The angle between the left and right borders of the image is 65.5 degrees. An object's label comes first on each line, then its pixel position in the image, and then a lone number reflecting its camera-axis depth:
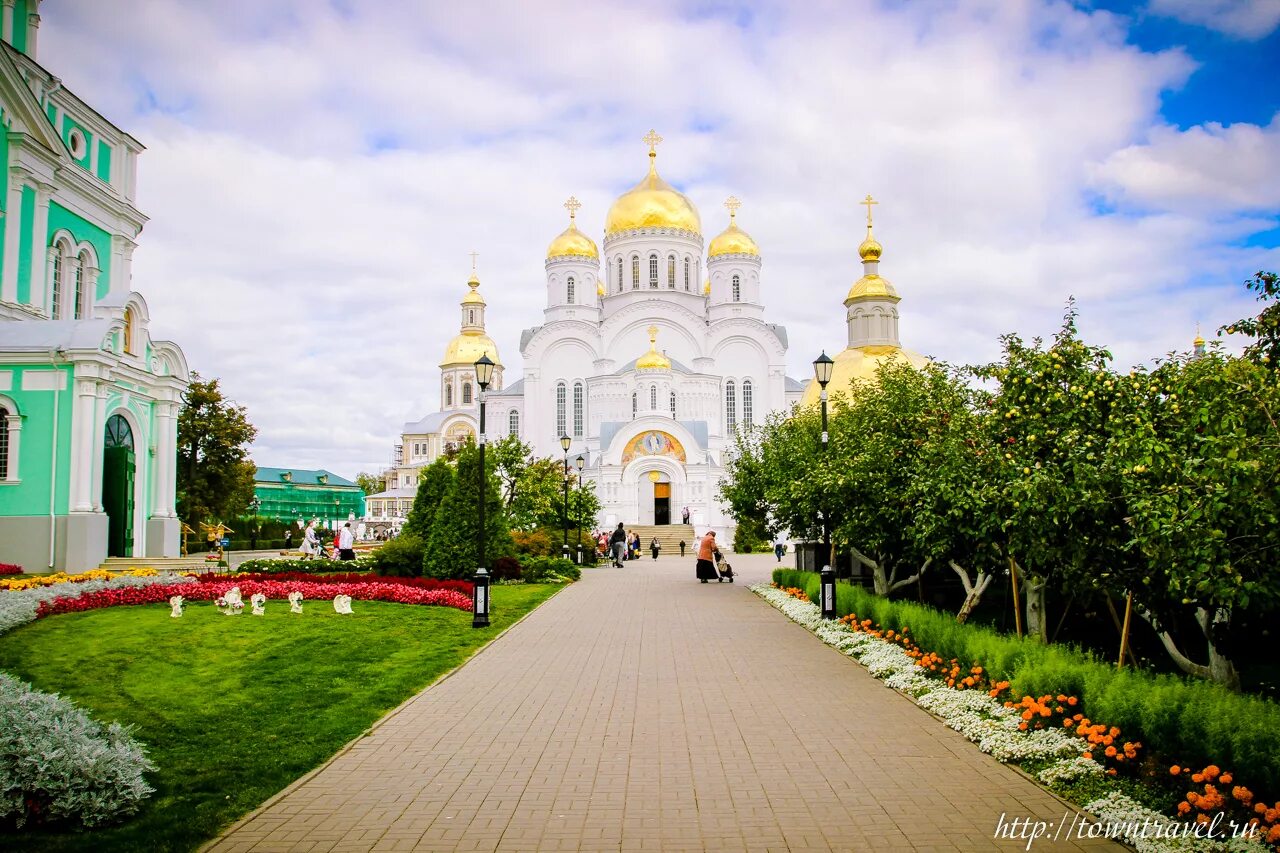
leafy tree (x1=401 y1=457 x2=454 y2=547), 23.11
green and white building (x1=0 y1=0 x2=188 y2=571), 22.20
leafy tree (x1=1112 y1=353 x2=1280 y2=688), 5.67
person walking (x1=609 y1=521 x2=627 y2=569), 34.75
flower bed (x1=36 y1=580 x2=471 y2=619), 16.83
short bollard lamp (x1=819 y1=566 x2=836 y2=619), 15.96
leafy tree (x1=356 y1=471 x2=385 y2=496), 115.56
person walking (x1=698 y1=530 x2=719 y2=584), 26.17
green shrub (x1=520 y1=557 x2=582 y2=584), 25.73
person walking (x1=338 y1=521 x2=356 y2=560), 26.94
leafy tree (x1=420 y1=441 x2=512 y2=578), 21.41
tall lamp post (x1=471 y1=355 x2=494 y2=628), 15.34
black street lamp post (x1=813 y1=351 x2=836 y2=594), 17.03
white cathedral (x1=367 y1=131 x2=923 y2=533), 50.59
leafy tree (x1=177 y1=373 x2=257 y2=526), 42.03
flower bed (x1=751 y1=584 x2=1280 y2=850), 5.73
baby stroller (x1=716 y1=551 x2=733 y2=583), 26.34
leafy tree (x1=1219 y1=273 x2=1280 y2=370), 7.00
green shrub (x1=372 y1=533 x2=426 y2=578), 22.52
